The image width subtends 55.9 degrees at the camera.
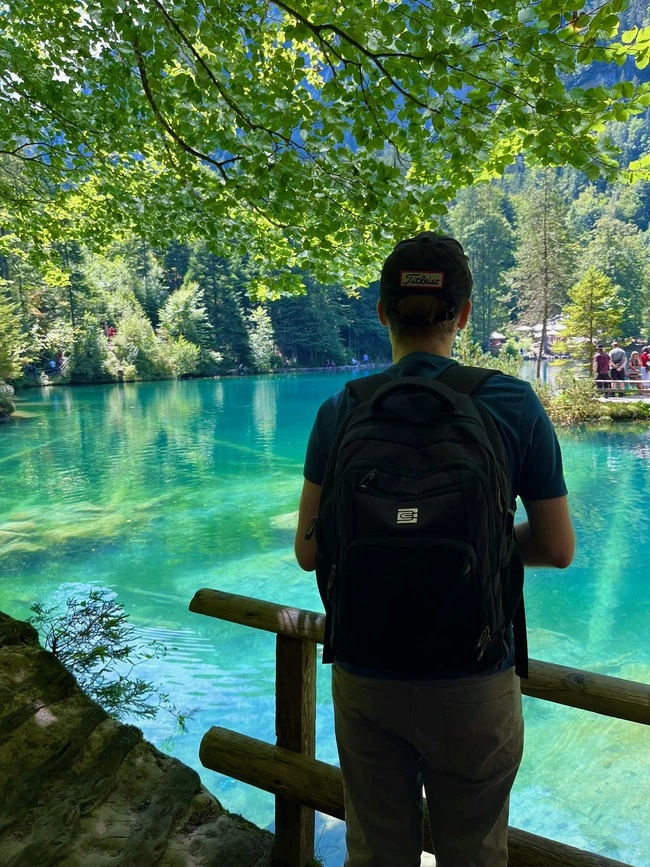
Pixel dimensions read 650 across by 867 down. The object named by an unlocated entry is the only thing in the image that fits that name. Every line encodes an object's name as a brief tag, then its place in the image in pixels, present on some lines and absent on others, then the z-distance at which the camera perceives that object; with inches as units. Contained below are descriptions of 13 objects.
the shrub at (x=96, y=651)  146.1
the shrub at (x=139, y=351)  1694.1
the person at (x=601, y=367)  869.8
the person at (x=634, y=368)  941.2
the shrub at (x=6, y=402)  970.7
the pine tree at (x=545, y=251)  1323.8
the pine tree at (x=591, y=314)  903.7
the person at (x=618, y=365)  854.5
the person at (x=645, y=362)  908.2
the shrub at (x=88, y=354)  1562.5
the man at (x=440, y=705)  44.6
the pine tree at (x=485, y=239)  2568.9
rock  80.7
